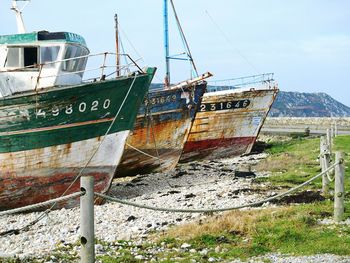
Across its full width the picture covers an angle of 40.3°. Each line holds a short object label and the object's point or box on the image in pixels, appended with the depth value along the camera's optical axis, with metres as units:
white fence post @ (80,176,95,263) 4.73
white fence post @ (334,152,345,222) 8.23
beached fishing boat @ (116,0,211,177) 18.81
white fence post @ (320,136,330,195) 10.74
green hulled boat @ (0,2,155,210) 12.00
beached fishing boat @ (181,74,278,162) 24.41
